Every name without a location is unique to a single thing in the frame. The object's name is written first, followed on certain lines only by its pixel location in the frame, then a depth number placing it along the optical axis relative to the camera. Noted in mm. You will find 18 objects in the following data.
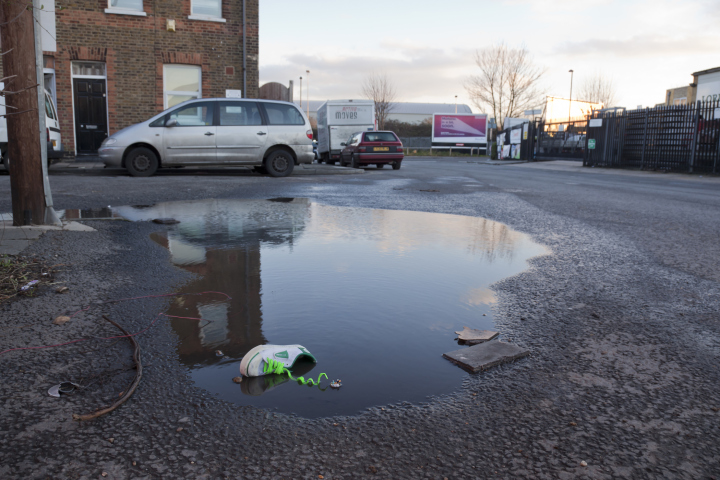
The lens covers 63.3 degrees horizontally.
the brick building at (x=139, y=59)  18031
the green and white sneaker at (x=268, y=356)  2578
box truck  26094
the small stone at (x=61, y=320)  3184
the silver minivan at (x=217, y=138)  13367
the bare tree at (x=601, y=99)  68000
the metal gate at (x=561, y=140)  30438
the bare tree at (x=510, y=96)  55219
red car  20906
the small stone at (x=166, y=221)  6780
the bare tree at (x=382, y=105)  69812
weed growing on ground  3662
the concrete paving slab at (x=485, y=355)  2697
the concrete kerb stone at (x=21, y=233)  4834
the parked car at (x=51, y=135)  12835
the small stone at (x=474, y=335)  3029
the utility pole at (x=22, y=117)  5414
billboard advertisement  49250
